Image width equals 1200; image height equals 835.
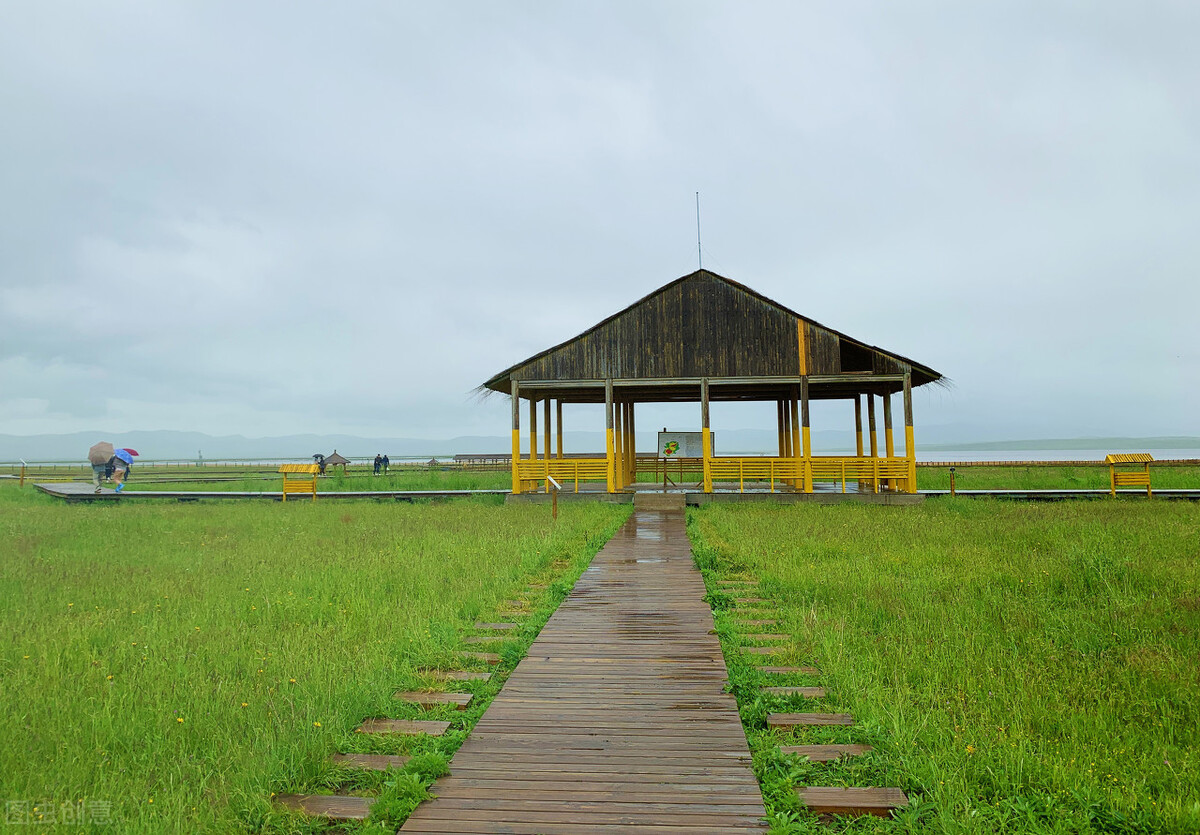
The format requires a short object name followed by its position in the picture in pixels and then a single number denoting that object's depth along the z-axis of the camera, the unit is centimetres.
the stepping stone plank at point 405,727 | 415
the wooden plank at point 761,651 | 572
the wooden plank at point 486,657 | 562
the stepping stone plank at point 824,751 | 380
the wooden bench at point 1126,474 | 2141
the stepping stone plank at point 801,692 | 477
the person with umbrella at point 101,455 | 3571
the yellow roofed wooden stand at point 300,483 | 2316
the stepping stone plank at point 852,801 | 331
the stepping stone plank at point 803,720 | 429
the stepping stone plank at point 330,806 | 325
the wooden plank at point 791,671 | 520
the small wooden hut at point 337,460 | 5028
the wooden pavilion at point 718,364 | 2061
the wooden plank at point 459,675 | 511
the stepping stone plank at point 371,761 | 368
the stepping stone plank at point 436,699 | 464
